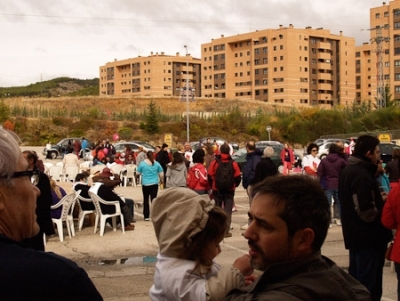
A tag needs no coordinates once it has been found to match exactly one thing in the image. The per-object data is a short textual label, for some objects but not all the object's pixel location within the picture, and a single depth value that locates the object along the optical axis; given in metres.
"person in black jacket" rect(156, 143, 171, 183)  20.30
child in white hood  3.45
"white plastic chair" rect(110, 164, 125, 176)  24.03
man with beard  2.10
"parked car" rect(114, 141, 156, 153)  38.79
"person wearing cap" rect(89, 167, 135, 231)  12.97
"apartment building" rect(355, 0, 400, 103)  107.44
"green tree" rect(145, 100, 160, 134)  65.31
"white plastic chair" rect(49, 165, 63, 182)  24.57
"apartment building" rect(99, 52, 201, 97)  144.62
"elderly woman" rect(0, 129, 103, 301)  2.02
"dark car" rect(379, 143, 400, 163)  26.25
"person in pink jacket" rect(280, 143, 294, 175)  19.93
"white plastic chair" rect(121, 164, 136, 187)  25.23
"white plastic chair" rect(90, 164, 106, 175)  15.85
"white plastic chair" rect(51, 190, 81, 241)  12.11
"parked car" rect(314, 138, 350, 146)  40.48
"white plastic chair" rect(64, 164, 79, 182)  23.44
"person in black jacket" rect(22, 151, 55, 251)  6.90
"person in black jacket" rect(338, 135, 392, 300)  6.12
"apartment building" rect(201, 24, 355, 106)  117.00
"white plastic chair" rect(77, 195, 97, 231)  13.03
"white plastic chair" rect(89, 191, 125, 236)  12.79
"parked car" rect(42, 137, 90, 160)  48.34
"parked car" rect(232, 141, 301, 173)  30.02
